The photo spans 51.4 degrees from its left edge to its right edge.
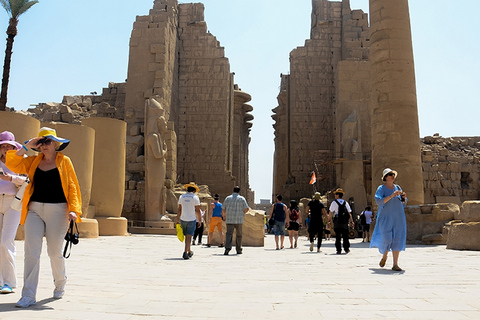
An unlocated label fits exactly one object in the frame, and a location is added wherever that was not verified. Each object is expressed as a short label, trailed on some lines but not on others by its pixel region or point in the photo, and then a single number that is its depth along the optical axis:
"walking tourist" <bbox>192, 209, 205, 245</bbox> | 12.93
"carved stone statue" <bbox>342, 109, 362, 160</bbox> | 21.62
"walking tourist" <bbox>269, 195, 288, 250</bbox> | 11.80
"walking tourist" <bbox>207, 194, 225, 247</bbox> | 11.96
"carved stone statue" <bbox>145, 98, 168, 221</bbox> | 18.20
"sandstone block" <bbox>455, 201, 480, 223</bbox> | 10.05
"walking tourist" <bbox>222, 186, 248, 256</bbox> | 9.77
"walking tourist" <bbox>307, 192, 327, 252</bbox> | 10.78
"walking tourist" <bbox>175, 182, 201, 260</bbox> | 8.78
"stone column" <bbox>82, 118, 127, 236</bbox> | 14.48
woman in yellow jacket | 4.14
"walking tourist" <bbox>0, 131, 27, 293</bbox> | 4.51
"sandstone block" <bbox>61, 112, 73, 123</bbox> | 22.83
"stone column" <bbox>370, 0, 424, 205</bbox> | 13.80
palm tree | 21.08
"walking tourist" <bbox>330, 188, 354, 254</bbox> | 9.99
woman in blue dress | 6.88
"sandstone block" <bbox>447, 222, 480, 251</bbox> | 9.77
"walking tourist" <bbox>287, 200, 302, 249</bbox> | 12.18
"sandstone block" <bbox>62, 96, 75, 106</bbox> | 25.62
